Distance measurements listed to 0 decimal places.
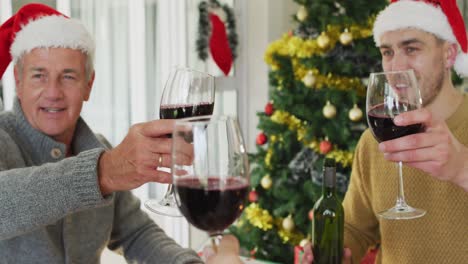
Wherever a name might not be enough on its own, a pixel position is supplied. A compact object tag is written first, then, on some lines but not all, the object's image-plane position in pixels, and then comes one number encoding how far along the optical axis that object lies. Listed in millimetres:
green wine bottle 1297
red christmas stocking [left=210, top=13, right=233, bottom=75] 3255
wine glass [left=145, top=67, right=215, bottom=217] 959
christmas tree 2684
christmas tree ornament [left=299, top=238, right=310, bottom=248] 2867
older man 959
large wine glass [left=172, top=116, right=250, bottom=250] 674
